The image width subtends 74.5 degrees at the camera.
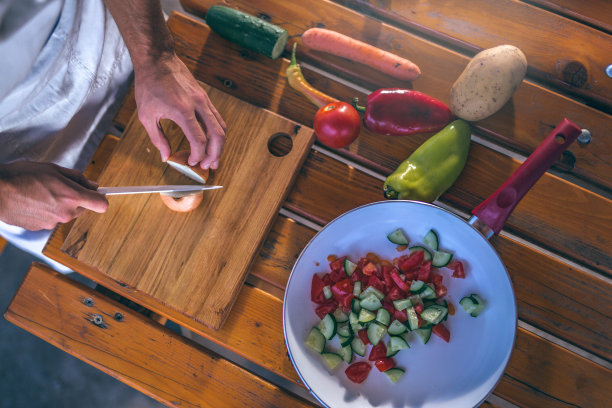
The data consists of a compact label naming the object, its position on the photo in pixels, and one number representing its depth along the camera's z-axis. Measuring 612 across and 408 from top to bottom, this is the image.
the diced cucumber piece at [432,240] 1.23
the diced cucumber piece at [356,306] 1.25
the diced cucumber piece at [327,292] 1.25
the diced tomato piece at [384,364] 1.23
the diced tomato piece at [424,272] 1.23
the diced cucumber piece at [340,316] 1.26
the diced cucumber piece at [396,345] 1.20
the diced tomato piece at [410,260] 1.24
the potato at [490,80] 1.23
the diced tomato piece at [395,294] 1.25
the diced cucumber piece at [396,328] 1.22
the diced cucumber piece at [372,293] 1.24
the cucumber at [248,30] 1.36
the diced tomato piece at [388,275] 1.26
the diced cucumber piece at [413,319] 1.21
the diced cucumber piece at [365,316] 1.23
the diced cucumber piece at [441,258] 1.22
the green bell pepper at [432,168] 1.25
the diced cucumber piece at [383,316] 1.23
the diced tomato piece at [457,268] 1.22
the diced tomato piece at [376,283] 1.26
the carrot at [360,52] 1.36
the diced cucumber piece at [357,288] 1.25
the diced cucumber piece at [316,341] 1.23
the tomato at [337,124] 1.29
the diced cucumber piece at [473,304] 1.20
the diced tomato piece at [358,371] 1.23
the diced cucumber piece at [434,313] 1.20
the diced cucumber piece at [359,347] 1.25
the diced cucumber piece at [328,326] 1.23
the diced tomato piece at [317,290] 1.26
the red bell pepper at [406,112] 1.31
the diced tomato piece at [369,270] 1.26
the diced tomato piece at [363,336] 1.25
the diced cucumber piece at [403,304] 1.22
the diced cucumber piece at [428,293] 1.21
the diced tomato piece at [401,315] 1.23
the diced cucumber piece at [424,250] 1.25
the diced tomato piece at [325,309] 1.26
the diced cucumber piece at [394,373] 1.22
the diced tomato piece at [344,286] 1.24
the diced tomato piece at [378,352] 1.23
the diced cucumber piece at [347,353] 1.23
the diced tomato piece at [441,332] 1.23
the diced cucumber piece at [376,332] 1.22
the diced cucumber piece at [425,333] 1.22
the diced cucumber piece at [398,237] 1.25
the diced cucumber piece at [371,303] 1.23
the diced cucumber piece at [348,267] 1.25
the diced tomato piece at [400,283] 1.24
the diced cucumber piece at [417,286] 1.21
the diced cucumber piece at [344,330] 1.23
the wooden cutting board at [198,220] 1.29
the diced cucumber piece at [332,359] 1.22
